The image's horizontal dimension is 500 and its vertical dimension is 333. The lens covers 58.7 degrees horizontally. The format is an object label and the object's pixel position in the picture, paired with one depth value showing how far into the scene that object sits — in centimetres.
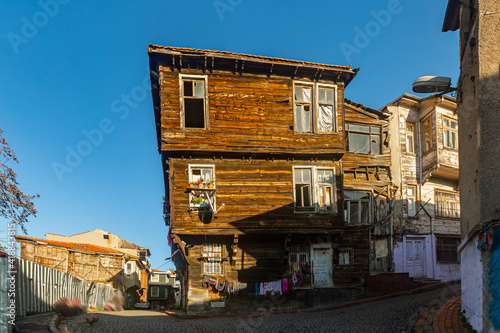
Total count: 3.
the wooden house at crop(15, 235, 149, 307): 3469
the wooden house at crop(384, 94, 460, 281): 2450
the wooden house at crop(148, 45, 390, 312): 1806
